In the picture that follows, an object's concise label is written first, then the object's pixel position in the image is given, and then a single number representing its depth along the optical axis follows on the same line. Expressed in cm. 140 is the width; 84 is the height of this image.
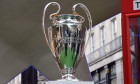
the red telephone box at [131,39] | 364
